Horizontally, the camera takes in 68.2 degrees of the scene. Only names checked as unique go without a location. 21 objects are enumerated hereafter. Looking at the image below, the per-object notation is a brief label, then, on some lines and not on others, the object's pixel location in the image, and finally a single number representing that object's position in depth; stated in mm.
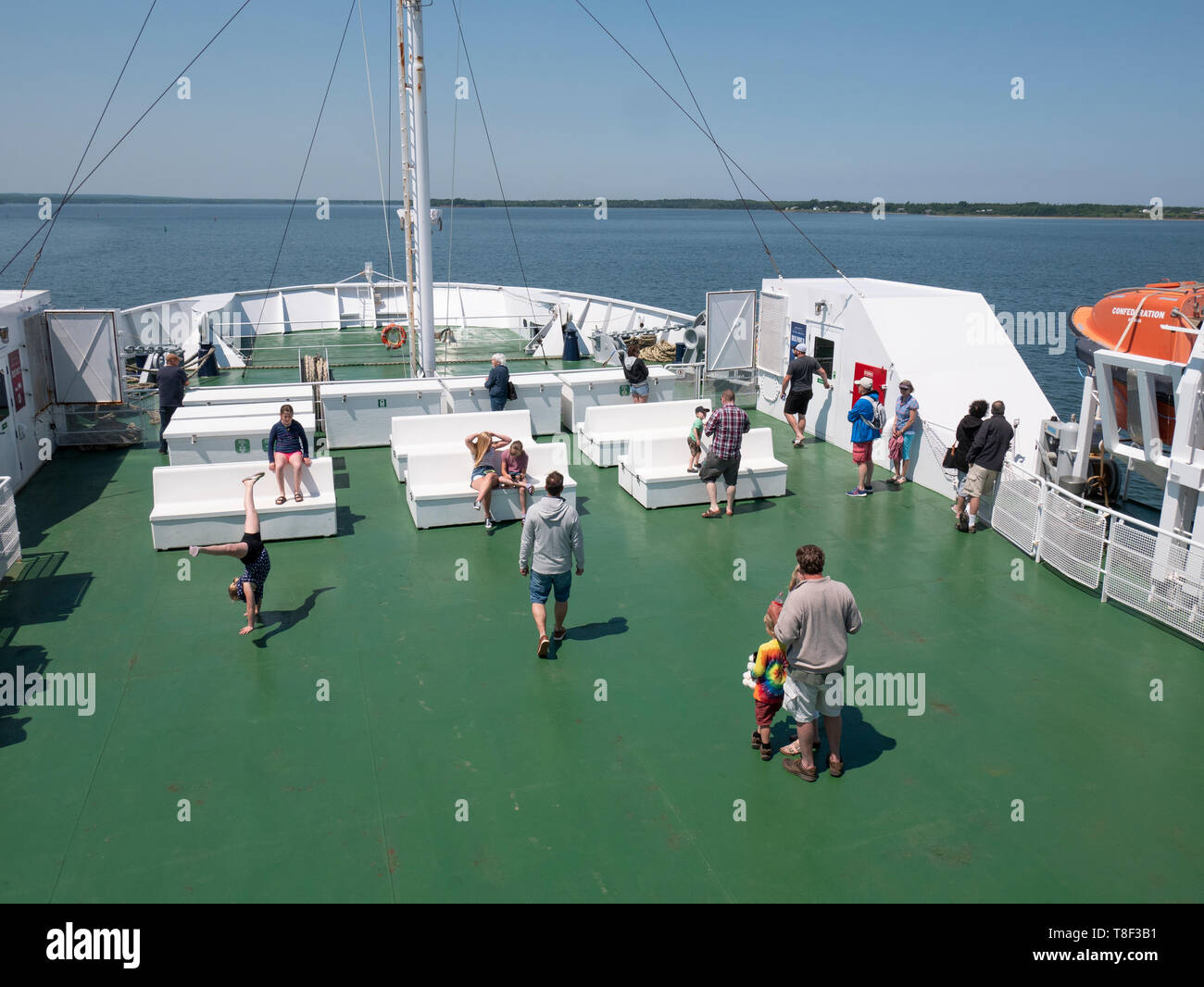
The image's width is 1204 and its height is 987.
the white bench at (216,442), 11781
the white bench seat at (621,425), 13281
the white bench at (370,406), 14062
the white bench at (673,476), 11602
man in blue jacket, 11938
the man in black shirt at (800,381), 14148
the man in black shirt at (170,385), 13320
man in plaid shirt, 10945
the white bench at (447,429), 12555
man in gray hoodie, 7270
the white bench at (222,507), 10078
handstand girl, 7914
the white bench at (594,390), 14969
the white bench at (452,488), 10828
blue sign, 15280
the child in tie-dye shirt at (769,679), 5973
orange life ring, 20500
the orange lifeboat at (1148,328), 9156
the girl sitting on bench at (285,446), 10312
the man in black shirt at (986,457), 10367
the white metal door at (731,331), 16375
